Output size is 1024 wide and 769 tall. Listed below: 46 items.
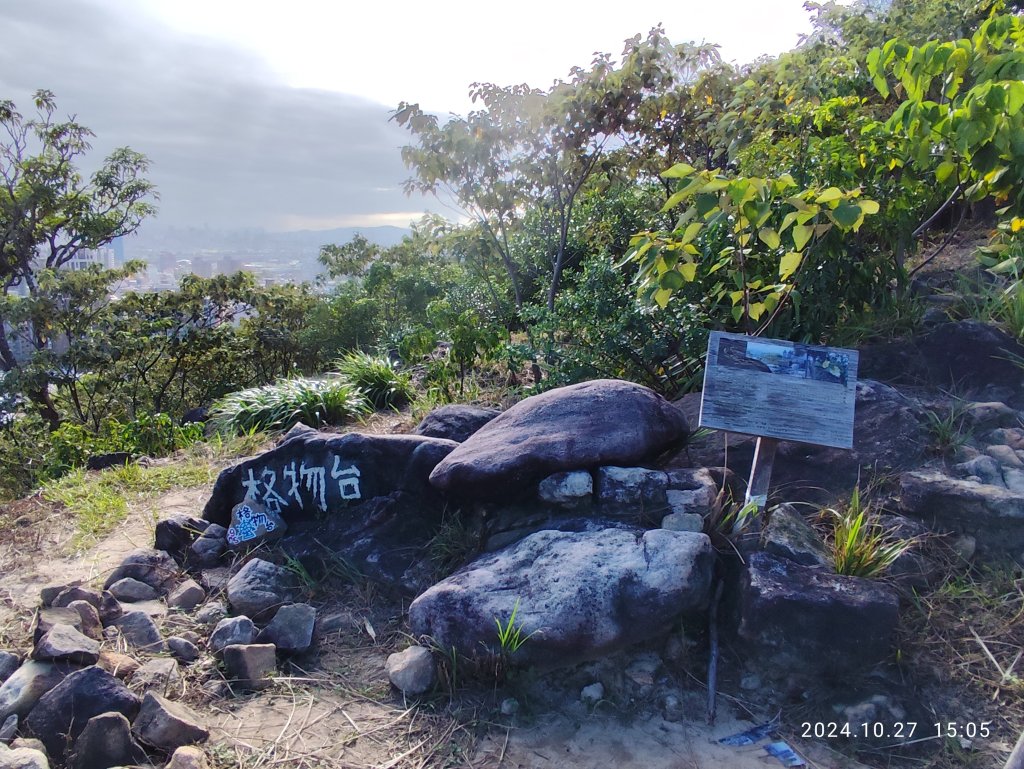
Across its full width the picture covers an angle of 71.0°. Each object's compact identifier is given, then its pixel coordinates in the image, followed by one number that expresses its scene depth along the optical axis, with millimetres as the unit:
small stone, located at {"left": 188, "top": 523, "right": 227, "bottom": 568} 3977
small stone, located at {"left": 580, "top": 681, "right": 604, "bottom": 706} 2801
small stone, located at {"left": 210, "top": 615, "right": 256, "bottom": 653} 3180
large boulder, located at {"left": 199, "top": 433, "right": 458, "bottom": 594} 3760
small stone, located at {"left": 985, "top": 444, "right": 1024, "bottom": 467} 3438
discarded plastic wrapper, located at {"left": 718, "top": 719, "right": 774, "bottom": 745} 2588
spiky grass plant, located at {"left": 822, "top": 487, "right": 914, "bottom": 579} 2969
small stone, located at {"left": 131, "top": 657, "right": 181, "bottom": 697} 2900
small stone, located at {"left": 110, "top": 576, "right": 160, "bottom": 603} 3582
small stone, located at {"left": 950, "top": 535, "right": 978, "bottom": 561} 3127
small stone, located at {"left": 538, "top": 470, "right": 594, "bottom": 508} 3453
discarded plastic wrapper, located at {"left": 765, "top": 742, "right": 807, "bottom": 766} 2490
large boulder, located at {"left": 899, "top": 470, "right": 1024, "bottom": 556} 3107
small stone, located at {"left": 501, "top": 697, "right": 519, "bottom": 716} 2777
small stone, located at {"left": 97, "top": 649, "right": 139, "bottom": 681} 2903
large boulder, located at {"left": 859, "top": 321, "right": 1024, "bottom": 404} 4086
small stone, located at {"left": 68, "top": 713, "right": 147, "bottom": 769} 2463
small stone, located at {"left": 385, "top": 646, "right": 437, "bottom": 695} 2920
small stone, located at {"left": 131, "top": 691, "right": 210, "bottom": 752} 2566
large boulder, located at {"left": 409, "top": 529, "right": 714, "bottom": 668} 2836
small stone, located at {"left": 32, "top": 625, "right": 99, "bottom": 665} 2816
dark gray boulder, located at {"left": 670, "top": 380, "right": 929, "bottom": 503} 3602
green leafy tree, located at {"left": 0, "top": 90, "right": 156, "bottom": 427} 11109
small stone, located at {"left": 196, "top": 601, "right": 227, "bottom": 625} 3398
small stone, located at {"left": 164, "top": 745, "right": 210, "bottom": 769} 2453
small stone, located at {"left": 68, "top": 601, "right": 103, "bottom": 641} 3156
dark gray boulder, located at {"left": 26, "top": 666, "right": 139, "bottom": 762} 2564
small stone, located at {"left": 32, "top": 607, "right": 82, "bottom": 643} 2990
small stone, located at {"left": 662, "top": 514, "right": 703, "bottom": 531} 3189
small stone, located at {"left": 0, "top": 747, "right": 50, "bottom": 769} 2341
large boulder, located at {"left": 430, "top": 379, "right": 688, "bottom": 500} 3533
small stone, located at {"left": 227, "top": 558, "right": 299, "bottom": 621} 3453
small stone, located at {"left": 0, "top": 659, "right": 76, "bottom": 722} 2664
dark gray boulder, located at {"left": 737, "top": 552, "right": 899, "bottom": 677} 2703
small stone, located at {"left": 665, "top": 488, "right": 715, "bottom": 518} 3277
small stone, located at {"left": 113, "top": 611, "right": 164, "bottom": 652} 3176
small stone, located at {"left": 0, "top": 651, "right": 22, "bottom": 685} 2895
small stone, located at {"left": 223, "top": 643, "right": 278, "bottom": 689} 3018
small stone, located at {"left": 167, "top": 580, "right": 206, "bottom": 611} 3549
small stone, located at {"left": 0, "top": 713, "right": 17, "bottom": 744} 2566
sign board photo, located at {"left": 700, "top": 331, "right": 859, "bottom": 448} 3205
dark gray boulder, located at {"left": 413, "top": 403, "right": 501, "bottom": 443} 4645
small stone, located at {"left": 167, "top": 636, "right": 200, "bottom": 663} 3137
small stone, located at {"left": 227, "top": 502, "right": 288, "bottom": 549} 4020
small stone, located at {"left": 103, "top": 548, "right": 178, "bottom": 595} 3723
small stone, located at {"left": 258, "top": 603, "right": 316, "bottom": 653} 3201
